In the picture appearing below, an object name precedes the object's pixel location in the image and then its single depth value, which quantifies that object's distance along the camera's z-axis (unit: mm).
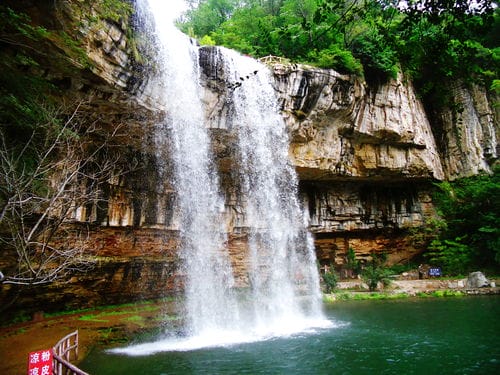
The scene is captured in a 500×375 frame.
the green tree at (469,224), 17969
